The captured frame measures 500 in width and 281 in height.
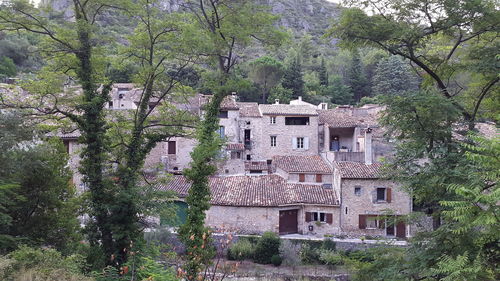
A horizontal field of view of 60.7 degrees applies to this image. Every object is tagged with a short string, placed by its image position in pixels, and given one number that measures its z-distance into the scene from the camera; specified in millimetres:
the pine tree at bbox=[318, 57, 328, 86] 64938
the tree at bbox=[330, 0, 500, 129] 11297
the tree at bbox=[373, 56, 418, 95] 58031
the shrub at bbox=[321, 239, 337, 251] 23866
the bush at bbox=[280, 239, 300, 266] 23250
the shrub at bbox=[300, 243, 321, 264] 23488
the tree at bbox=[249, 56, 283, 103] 54688
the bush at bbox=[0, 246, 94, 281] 7346
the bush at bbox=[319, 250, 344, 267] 22345
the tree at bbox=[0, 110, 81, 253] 11023
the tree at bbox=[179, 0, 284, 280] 12227
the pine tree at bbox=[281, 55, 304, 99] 55562
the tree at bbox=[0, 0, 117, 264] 12562
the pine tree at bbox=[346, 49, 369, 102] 63028
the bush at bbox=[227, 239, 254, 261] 23156
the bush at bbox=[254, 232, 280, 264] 23553
